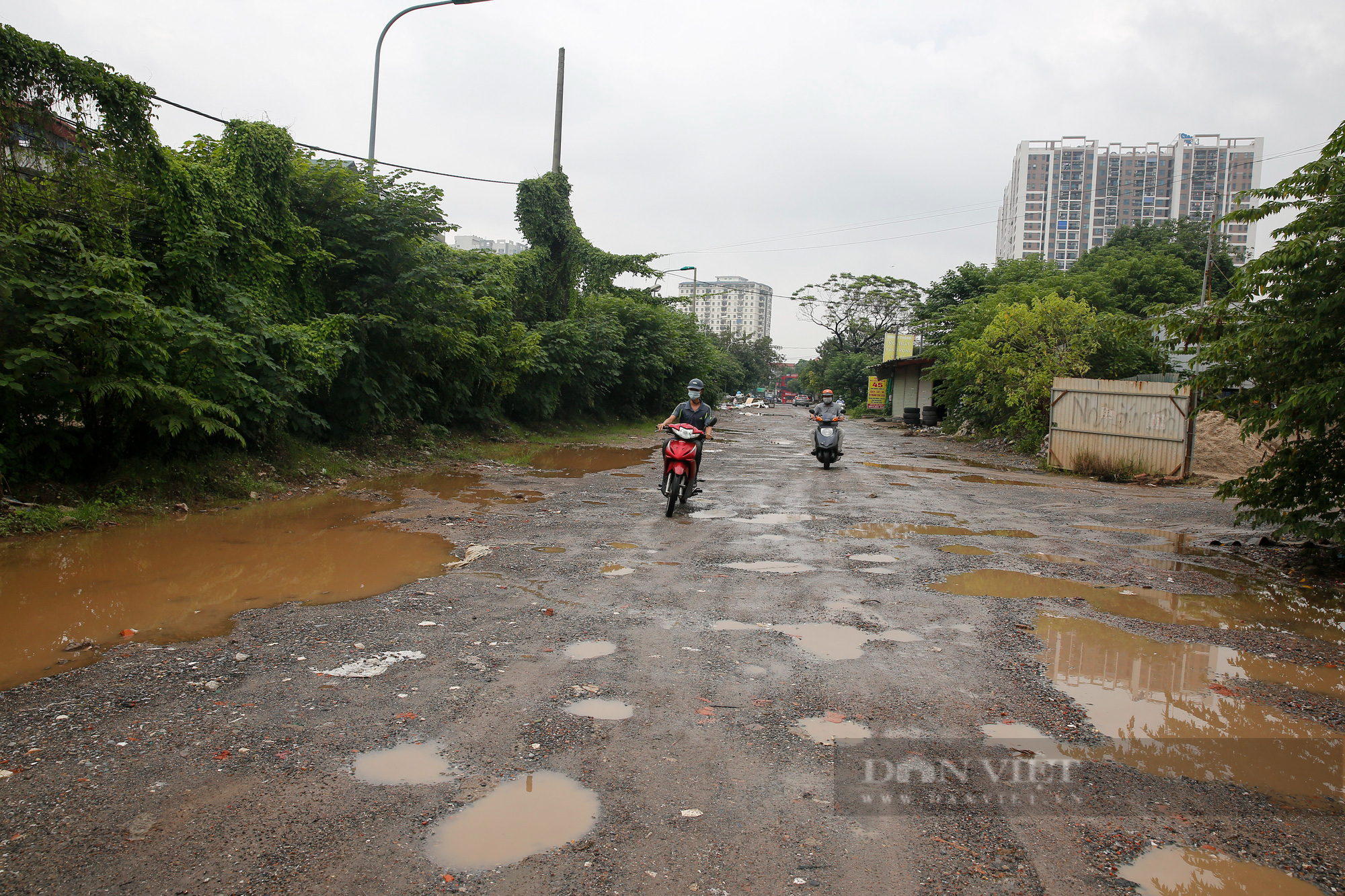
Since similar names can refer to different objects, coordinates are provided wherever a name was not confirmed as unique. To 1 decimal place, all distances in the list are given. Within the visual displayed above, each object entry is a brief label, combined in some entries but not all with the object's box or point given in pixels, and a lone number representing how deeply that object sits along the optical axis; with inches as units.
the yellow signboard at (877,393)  2199.8
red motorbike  391.5
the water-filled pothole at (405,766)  126.3
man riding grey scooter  639.8
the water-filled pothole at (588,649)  185.8
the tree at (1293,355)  267.3
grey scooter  634.8
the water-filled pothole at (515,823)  107.2
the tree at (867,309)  2598.4
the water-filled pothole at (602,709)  152.1
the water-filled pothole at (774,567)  280.1
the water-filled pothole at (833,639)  193.0
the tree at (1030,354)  794.8
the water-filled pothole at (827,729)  144.6
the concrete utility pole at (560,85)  864.9
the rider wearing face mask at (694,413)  414.9
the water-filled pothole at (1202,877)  102.5
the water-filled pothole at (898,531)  352.2
